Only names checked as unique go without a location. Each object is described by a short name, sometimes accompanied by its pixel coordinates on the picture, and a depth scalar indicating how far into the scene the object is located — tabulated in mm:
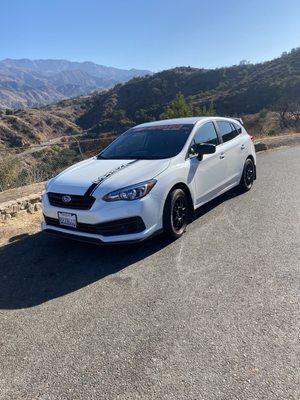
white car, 4871
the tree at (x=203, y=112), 27028
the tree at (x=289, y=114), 29753
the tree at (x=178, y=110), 24698
